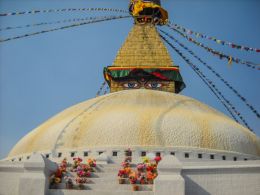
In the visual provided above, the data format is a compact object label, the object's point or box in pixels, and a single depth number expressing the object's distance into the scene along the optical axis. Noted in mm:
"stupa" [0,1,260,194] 18094
